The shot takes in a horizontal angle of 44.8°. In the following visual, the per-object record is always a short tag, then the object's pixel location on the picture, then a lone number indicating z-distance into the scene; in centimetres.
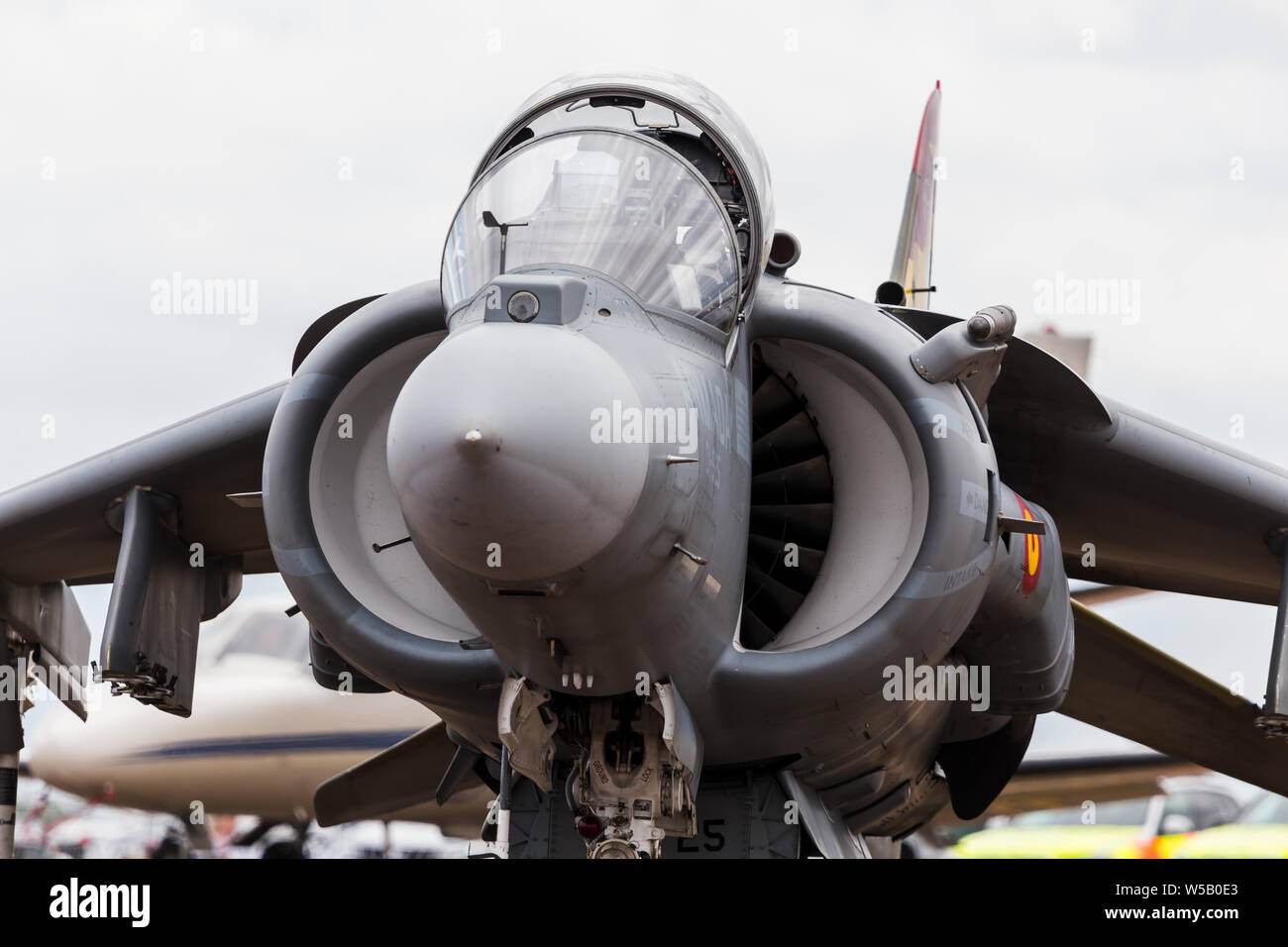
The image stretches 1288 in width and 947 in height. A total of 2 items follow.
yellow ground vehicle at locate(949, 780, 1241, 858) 1711
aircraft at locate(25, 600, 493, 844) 1809
